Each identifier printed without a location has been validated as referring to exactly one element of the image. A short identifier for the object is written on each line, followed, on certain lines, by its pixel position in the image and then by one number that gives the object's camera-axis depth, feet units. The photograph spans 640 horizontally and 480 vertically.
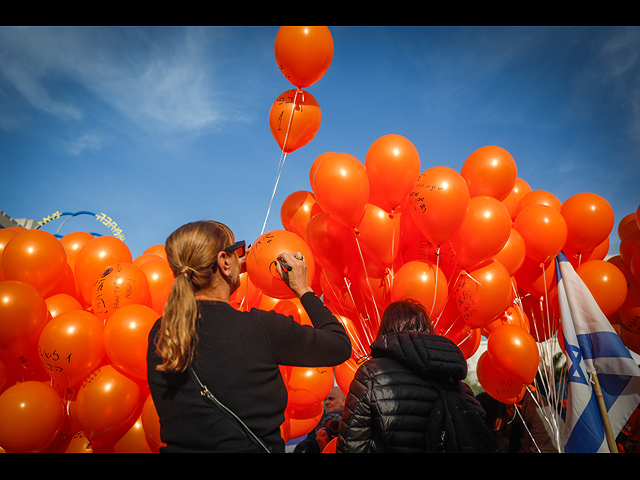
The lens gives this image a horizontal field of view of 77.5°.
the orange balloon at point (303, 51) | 9.91
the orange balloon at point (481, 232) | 9.45
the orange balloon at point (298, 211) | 11.97
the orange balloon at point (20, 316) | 8.34
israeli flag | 10.85
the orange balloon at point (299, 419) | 9.69
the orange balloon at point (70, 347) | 8.25
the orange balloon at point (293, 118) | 10.68
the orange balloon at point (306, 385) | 9.25
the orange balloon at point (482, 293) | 9.75
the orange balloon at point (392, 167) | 9.80
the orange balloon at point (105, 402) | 8.09
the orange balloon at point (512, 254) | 10.98
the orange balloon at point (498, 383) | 11.08
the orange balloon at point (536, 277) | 12.60
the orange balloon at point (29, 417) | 7.88
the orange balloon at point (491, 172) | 11.17
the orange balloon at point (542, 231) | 11.22
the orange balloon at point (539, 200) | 12.82
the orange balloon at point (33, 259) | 9.25
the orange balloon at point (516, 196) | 12.83
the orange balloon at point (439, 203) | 9.13
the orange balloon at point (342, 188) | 9.26
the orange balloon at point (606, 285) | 12.00
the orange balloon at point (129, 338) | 8.09
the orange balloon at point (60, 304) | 9.64
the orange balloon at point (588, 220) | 12.05
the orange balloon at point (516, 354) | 10.36
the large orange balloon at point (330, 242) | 10.33
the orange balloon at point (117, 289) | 8.86
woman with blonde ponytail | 3.60
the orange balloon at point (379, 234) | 9.90
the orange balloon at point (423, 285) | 9.36
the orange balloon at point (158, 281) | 9.87
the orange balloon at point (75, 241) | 11.86
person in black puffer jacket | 5.56
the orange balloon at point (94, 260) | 9.98
